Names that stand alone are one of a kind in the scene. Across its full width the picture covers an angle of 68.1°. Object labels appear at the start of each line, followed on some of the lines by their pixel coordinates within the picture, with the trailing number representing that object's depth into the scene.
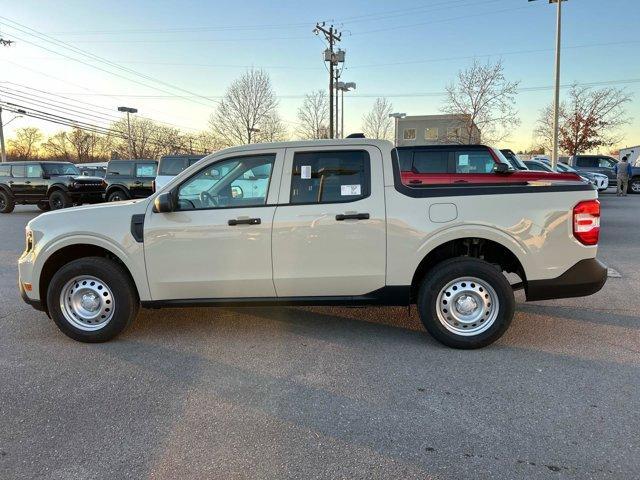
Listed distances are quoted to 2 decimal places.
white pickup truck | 4.07
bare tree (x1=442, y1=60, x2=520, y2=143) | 29.22
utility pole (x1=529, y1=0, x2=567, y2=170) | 20.52
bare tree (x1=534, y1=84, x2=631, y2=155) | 37.59
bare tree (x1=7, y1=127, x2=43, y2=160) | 102.69
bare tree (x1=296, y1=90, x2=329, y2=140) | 45.22
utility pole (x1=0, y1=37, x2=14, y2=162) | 38.68
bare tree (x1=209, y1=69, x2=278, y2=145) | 39.50
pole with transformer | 30.08
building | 45.46
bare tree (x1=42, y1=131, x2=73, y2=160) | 102.38
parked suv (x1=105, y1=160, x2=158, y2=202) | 17.62
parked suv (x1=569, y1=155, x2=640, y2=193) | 25.09
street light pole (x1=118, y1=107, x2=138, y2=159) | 59.16
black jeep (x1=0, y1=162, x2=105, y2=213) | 17.28
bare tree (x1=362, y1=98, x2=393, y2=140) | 50.38
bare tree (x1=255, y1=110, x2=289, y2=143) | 40.16
